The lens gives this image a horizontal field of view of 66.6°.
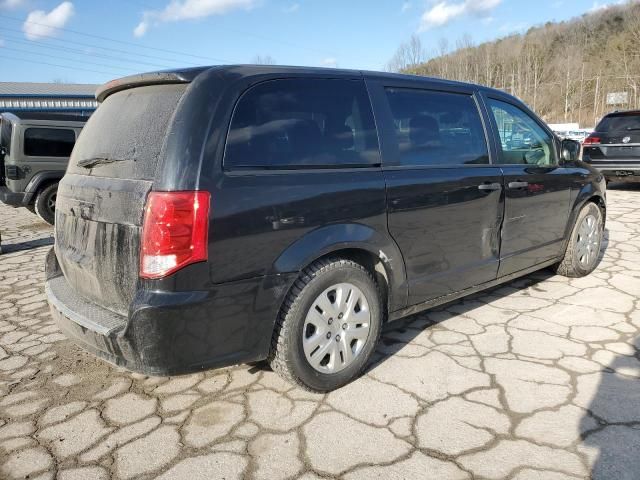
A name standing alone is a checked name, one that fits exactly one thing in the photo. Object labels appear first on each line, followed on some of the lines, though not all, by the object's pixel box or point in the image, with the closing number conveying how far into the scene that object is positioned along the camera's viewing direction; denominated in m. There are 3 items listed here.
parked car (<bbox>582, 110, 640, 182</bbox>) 8.98
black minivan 2.15
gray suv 8.10
